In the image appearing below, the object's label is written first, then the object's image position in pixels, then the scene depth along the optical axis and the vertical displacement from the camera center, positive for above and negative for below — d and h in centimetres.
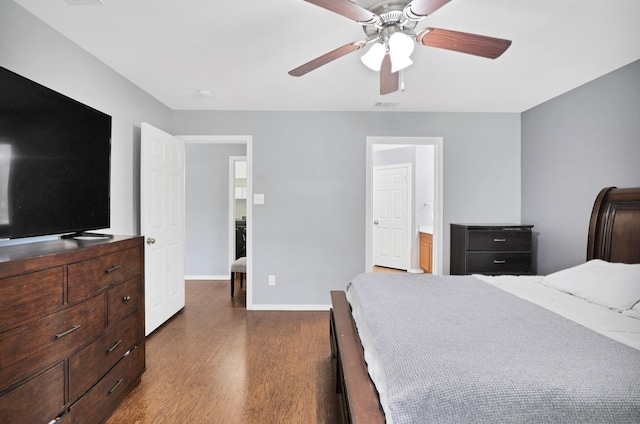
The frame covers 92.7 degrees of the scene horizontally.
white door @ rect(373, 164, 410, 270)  568 -15
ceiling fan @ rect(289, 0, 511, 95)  134 +88
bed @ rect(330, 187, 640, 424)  90 -53
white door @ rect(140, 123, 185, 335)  285 -14
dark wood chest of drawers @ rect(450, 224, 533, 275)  326 -43
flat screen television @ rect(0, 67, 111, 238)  139 +24
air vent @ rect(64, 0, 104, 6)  170 +115
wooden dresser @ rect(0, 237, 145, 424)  118 -58
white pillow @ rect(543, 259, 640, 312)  169 -45
